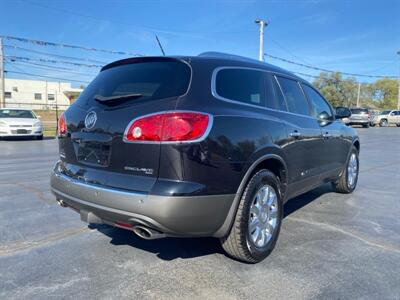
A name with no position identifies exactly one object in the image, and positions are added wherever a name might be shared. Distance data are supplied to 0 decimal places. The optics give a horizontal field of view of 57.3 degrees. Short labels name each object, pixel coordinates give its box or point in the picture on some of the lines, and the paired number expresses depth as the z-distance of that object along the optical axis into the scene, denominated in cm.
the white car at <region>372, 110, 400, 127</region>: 3972
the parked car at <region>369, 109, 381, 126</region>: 3659
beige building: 6962
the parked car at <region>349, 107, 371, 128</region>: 3269
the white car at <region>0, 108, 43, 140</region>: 1573
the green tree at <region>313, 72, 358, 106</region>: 6488
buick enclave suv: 266
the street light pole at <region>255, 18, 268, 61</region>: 3059
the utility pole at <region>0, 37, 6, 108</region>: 2781
